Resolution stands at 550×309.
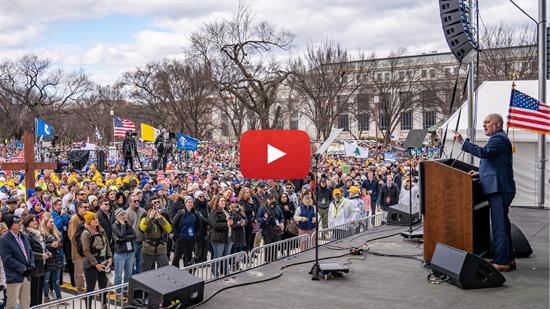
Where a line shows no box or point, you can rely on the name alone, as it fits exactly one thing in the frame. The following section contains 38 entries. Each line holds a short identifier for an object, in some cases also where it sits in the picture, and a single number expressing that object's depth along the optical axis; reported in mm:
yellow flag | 26409
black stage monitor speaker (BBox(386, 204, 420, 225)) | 10398
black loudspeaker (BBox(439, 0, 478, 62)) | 7875
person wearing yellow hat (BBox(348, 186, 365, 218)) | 13148
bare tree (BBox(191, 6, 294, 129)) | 37781
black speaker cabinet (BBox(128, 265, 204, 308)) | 4598
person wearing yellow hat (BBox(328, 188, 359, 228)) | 12305
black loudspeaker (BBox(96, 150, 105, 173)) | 28647
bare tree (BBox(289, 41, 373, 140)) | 42000
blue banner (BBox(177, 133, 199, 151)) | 27906
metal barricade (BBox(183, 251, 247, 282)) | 5988
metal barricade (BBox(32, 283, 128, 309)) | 4887
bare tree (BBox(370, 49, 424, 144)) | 54156
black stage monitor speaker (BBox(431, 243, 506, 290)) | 5199
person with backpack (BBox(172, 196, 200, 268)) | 10672
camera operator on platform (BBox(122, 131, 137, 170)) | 27172
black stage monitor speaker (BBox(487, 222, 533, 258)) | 6660
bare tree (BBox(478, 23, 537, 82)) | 35188
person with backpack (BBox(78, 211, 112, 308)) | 8859
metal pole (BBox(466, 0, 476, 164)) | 9375
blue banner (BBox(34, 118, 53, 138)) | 22948
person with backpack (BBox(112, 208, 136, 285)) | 9336
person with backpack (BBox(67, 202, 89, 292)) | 9117
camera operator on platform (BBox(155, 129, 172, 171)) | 27766
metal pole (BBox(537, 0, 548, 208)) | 12648
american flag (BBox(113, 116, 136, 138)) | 28438
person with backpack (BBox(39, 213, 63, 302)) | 9133
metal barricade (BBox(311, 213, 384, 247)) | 9336
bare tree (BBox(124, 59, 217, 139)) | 46125
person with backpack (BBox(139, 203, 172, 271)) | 9555
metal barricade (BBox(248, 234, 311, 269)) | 6961
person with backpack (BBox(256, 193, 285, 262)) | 11982
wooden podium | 5859
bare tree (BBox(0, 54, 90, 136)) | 63875
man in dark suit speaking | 5750
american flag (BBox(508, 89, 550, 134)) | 10675
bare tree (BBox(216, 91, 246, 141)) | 43812
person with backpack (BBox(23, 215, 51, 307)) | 8422
